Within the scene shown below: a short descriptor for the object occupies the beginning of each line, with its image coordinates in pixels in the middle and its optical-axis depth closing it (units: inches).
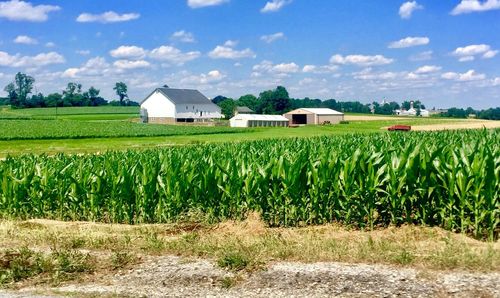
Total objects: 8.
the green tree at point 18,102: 7550.2
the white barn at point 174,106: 4990.2
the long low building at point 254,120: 4374.5
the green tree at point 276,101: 6801.2
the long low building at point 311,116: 4953.3
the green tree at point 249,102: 7030.0
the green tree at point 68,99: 7726.4
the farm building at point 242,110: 6028.5
